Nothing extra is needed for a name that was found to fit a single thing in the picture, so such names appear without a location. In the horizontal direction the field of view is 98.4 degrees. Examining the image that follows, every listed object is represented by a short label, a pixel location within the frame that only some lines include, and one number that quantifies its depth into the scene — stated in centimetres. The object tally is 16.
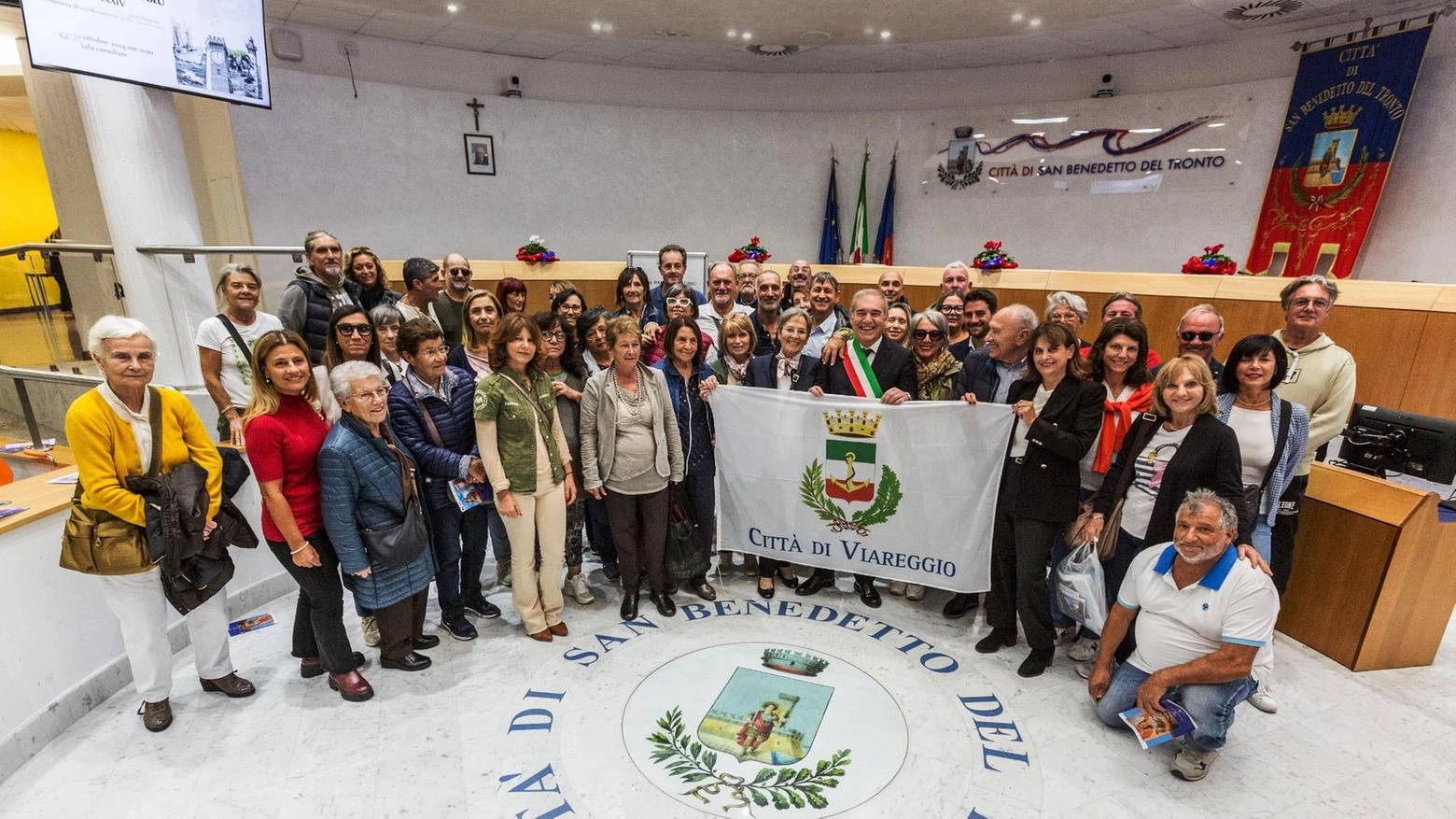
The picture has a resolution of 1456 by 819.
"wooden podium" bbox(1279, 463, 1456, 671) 288
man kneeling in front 224
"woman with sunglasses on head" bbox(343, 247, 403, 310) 389
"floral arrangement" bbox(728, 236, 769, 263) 780
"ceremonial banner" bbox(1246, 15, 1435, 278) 612
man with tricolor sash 316
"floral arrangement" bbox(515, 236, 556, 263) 739
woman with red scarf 269
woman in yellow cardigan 224
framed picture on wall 890
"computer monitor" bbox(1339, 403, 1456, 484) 316
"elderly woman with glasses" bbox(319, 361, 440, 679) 248
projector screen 306
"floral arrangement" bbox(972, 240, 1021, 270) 662
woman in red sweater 238
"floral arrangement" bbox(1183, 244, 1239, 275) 571
